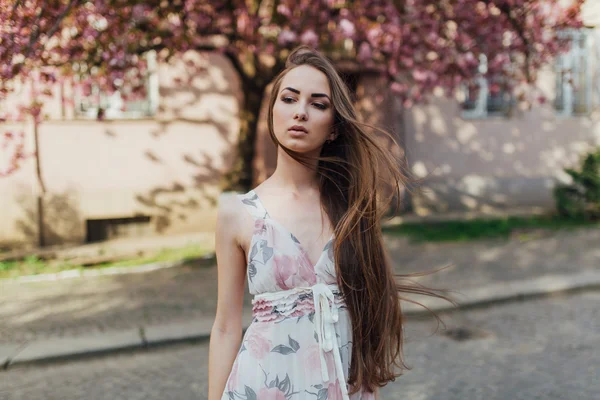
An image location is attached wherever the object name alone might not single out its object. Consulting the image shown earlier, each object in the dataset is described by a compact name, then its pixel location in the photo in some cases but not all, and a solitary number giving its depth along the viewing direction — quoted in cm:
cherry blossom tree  625
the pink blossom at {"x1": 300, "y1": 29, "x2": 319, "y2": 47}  669
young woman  181
